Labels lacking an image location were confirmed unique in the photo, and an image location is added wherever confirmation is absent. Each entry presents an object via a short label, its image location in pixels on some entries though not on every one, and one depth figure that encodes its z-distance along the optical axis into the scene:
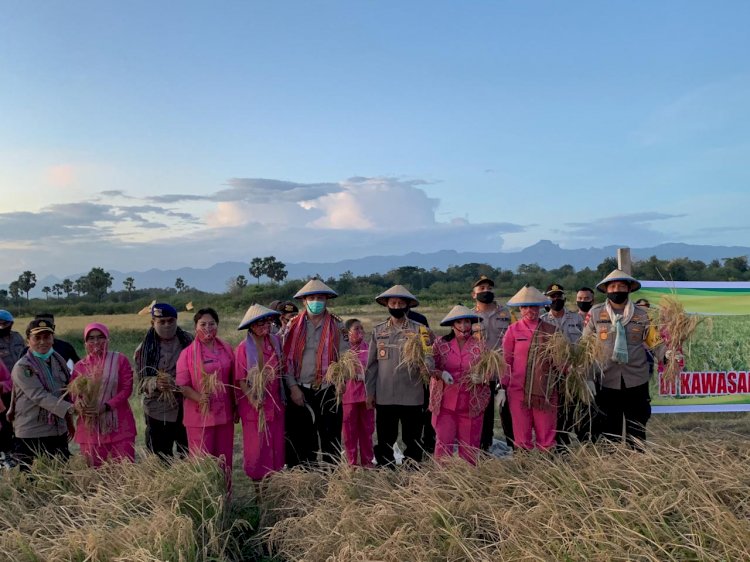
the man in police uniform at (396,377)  6.07
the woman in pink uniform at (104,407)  5.68
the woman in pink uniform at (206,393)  5.61
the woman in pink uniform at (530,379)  5.80
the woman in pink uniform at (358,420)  6.21
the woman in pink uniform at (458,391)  5.86
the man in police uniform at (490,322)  6.94
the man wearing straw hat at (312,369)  6.24
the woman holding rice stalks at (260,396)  5.69
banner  8.37
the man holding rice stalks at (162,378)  5.89
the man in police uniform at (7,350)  6.86
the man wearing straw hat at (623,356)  6.06
